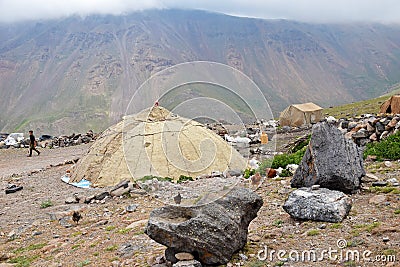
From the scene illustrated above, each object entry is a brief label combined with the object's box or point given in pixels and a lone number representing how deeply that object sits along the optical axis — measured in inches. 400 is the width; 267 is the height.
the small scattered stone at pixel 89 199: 486.9
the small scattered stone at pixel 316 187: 323.4
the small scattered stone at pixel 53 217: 433.6
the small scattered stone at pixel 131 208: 418.0
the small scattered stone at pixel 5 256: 336.5
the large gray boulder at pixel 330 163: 344.2
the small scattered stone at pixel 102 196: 485.1
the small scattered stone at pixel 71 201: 503.8
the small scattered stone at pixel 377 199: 313.3
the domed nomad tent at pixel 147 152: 389.4
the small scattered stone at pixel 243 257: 244.3
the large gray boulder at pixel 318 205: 282.2
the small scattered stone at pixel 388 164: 437.2
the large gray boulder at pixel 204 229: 233.8
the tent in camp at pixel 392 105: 764.6
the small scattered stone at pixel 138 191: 478.5
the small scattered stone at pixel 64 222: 404.2
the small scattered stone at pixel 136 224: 353.7
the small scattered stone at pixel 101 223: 387.5
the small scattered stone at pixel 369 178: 372.5
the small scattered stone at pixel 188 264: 227.9
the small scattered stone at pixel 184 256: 235.8
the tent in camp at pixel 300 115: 1328.7
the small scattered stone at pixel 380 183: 356.6
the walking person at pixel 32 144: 1098.2
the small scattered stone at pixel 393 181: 360.5
